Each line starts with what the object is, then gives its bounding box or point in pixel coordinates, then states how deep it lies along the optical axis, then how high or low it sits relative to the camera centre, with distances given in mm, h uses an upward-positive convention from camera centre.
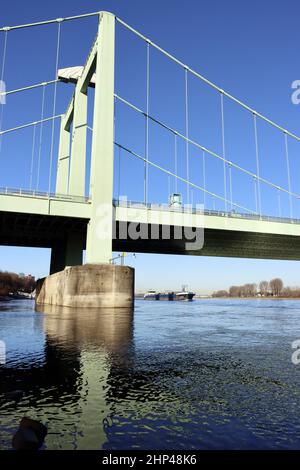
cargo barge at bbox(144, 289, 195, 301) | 140375 +2087
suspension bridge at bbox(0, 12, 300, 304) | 37969 +9682
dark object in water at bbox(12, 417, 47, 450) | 4219 -1575
